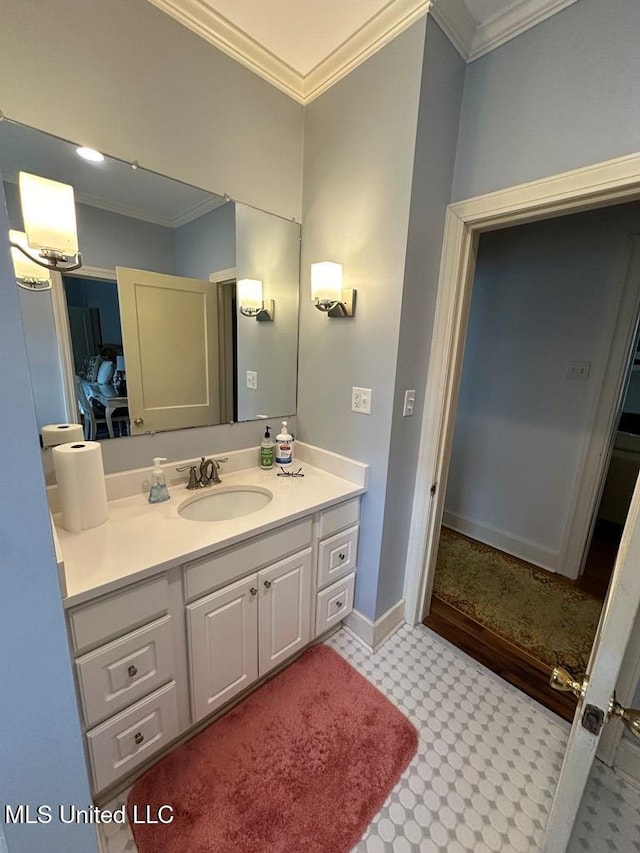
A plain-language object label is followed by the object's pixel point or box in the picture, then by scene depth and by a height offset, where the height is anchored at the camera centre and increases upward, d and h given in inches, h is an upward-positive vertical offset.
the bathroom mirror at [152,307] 46.9 +6.6
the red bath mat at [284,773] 41.4 -55.6
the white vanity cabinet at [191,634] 38.9 -36.8
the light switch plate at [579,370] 83.2 -0.1
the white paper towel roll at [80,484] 44.1 -17.3
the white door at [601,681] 26.0 -23.7
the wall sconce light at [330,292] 59.2 +11.4
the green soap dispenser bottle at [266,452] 70.2 -19.2
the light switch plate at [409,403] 60.8 -7.2
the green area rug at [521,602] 71.1 -54.5
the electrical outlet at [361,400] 61.6 -7.2
